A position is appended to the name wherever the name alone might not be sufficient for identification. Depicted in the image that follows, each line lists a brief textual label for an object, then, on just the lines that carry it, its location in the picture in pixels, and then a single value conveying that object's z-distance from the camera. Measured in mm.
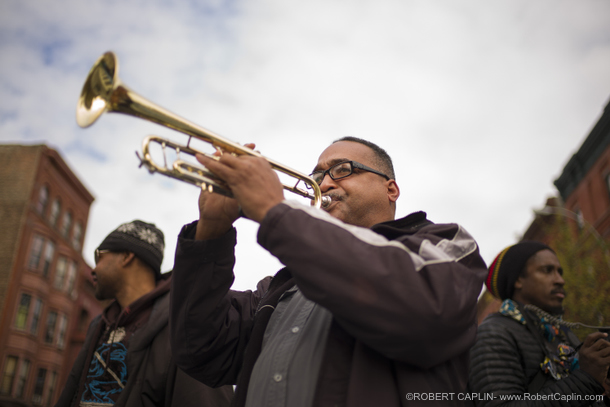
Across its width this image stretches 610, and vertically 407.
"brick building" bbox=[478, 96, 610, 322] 23000
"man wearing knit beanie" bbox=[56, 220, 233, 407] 3428
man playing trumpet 1710
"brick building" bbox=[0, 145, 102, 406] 27875
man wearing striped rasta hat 2947
